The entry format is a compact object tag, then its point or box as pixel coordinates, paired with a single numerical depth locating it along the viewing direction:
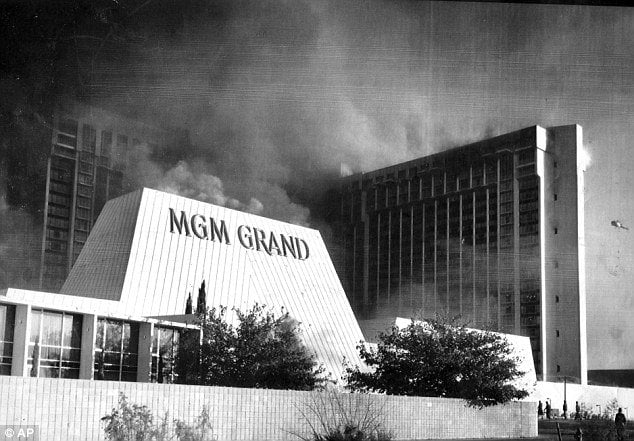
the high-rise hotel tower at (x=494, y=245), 80.06
